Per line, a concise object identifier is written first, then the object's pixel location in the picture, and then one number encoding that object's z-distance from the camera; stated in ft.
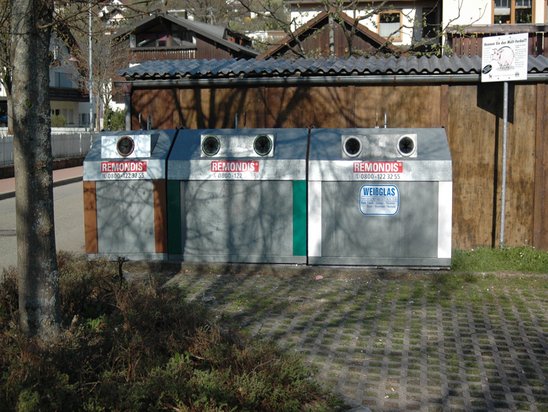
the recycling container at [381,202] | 28.27
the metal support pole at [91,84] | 113.52
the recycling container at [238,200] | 28.96
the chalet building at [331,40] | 54.05
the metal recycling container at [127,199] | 29.58
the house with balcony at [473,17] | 83.92
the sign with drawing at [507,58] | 30.22
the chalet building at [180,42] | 144.11
